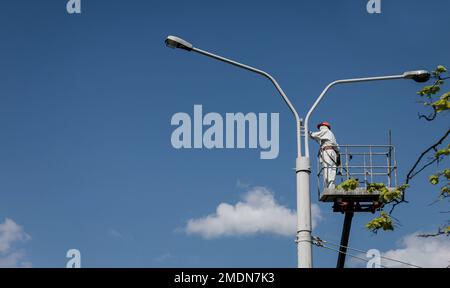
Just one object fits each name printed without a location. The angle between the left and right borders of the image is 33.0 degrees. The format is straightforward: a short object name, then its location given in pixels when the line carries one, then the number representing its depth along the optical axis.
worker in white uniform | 22.73
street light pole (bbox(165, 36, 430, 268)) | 15.41
